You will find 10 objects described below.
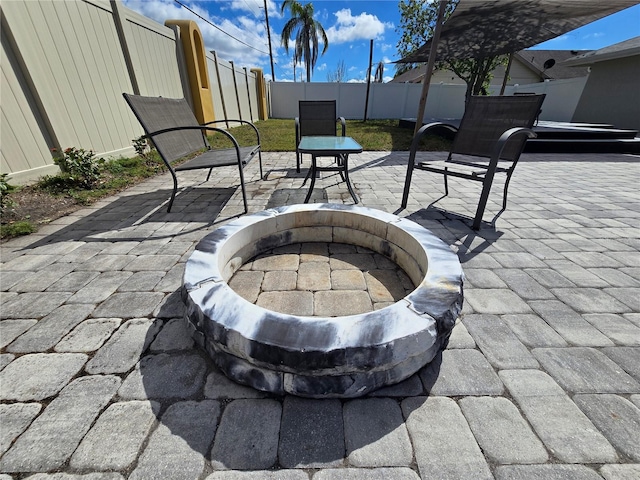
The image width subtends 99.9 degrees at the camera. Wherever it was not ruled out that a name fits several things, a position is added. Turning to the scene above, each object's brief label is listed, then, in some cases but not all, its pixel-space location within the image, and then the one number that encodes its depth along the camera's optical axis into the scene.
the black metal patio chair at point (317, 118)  4.58
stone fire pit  1.00
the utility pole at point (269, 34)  19.01
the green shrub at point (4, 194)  2.73
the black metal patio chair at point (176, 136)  2.75
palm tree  23.06
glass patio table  2.82
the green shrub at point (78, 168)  3.55
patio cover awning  4.73
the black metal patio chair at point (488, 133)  2.63
